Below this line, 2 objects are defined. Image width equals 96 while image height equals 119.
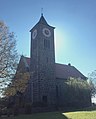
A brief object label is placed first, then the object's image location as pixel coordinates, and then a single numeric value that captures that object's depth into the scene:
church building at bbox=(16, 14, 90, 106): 21.24
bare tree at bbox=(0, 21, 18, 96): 9.81
